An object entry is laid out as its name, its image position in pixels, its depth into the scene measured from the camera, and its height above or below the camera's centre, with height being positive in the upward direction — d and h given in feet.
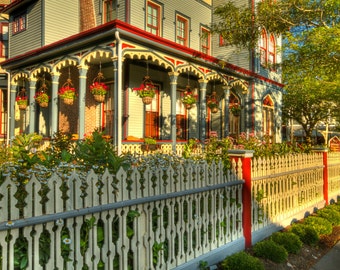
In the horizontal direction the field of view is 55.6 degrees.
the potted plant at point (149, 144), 37.86 -0.01
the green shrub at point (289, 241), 16.90 -5.24
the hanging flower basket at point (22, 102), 44.56 +5.89
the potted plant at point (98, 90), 34.32 +5.77
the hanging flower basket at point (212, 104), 47.42 +5.84
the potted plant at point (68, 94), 35.74 +5.58
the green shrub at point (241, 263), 13.58 -5.13
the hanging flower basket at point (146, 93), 35.55 +5.64
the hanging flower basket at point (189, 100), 40.55 +5.58
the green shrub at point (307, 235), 18.72 -5.35
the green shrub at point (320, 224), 19.97 -5.16
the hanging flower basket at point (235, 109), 50.32 +5.39
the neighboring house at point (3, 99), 51.90 +7.50
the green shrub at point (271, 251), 15.57 -5.31
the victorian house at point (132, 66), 35.01 +10.27
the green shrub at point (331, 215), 22.67 -5.14
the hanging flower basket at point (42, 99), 39.89 +5.73
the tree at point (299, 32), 30.83 +12.12
